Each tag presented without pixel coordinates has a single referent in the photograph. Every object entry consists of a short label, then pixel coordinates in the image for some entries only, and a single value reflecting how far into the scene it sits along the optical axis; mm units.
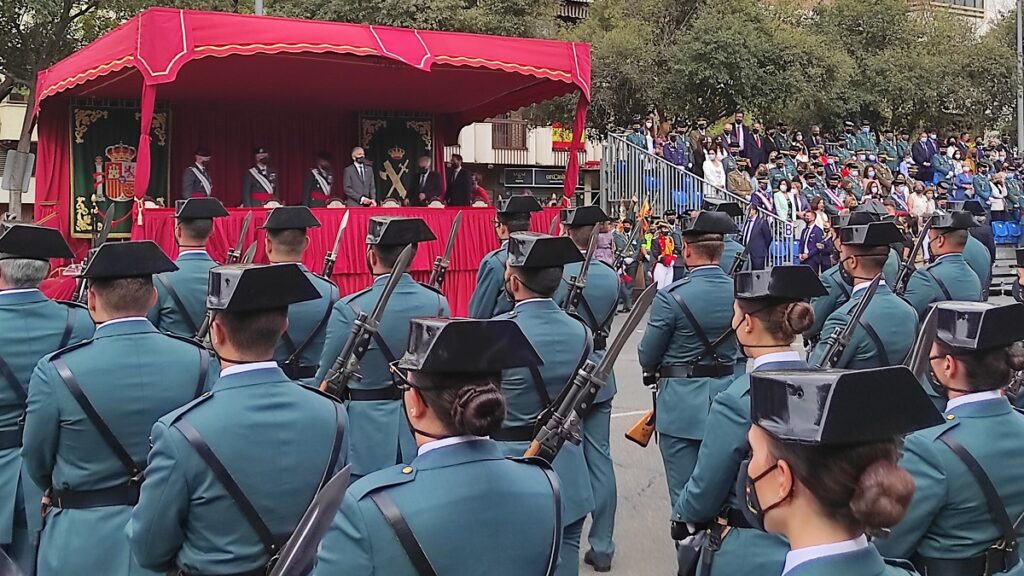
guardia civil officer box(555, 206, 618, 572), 5238
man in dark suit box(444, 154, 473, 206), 16641
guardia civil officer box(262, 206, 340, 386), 5465
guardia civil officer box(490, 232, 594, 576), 4137
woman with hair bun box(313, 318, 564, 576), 2197
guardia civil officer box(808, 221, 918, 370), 5008
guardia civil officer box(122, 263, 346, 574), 2664
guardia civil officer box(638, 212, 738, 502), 5164
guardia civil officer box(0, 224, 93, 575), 3961
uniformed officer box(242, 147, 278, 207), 15000
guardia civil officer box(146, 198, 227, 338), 5547
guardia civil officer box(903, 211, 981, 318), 6770
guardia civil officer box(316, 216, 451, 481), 5059
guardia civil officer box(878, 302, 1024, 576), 2773
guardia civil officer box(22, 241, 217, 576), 3186
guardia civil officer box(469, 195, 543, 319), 6363
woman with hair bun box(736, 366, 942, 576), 1742
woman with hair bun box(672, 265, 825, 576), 3213
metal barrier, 18703
